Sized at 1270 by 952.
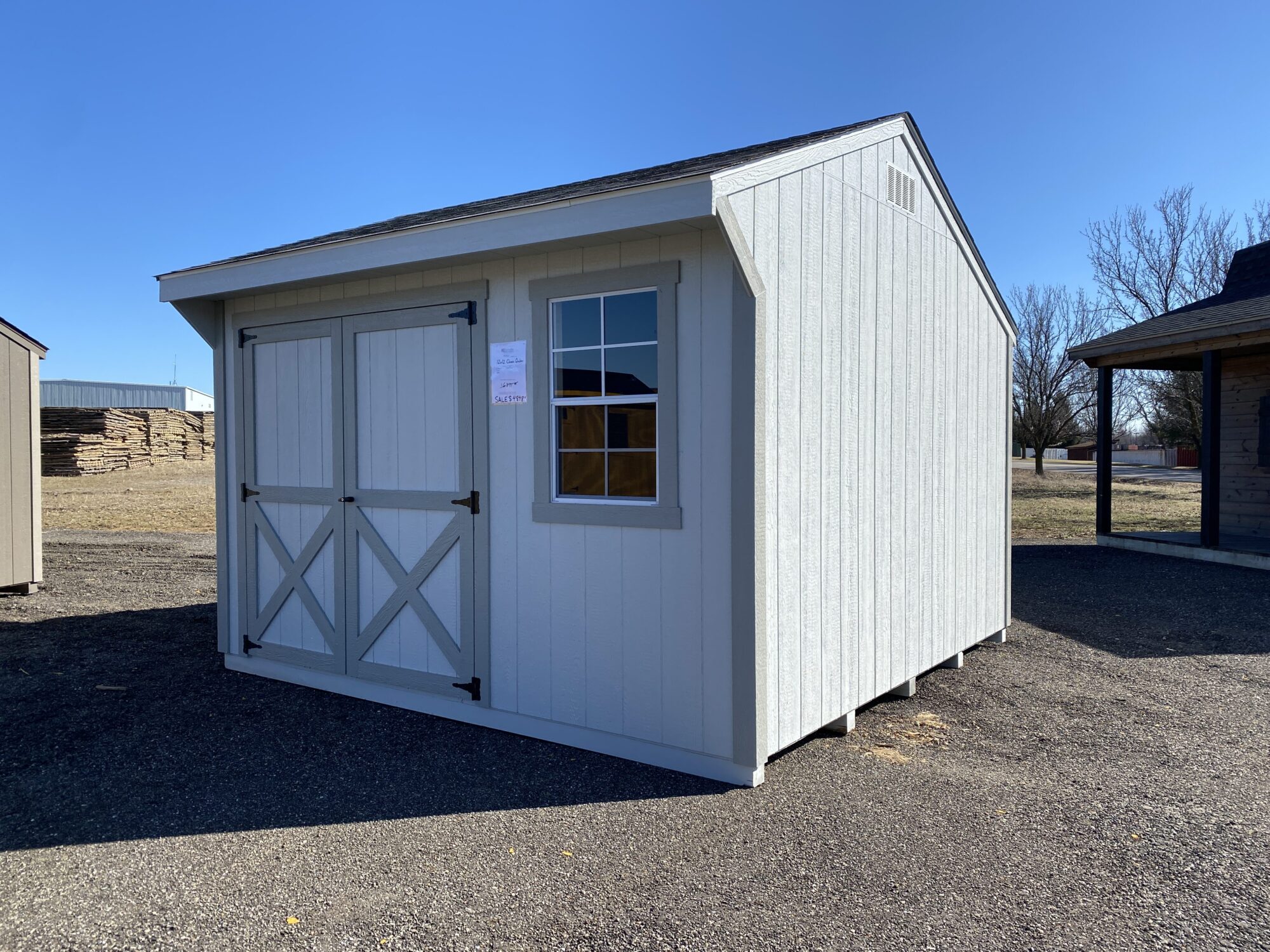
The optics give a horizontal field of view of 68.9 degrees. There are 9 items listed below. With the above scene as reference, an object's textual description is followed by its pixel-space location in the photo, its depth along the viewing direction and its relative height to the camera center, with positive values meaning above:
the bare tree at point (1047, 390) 28.05 +2.23
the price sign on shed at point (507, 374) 4.92 +0.49
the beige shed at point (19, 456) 9.09 +0.09
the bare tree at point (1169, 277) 23.83 +5.07
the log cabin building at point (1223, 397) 11.23 +0.90
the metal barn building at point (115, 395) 48.94 +3.83
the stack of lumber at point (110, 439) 25.08 +0.75
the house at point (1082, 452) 57.28 +0.70
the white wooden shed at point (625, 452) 4.30 +0.07
